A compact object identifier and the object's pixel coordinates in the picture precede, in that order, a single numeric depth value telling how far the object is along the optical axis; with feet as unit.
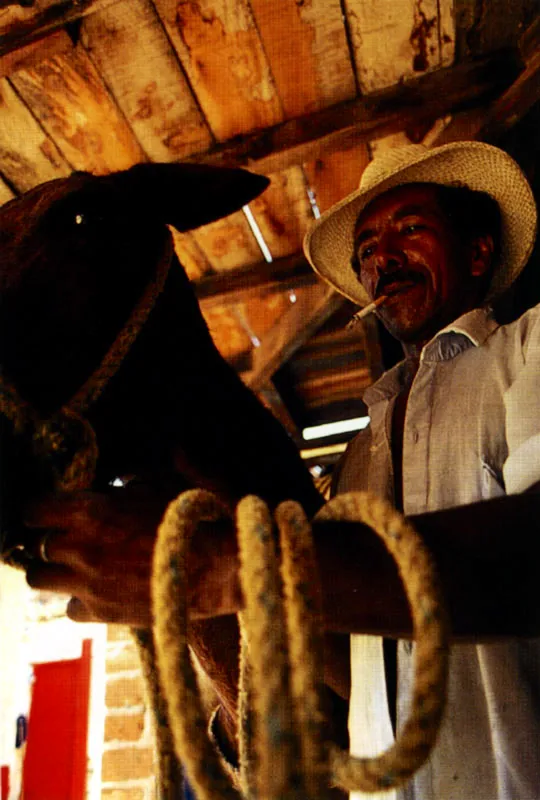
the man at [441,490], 1.90
